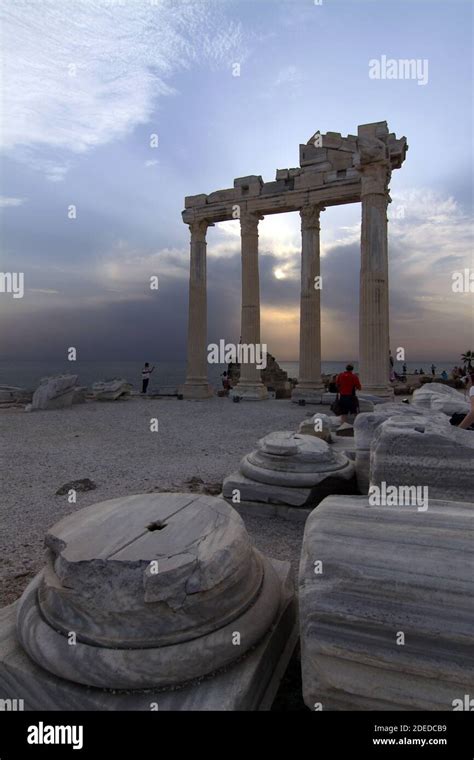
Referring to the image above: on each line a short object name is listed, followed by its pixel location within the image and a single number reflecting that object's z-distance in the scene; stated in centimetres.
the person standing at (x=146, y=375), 2192
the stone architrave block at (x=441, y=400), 648
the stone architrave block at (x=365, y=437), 506
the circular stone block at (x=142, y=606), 196
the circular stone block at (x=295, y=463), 496
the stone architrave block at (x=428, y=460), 321
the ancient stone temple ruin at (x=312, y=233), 1509
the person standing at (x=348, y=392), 1078
